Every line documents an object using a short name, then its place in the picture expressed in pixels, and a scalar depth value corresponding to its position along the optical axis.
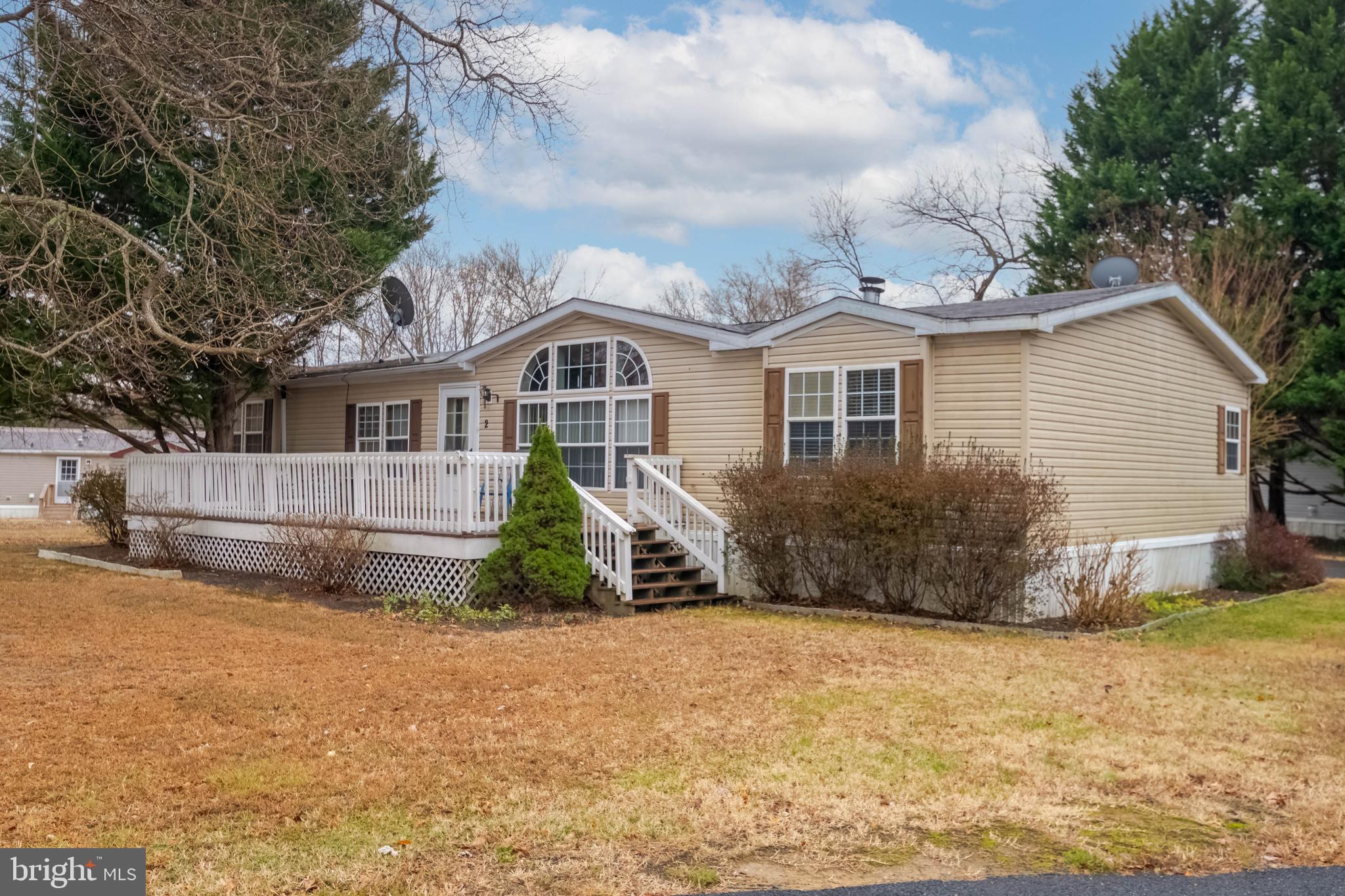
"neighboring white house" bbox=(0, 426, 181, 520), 39.07
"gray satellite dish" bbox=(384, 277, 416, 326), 16.52
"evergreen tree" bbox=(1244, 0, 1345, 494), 23.52
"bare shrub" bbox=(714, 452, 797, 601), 11.80
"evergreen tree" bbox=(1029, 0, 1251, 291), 26.94
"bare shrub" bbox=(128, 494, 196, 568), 15.42
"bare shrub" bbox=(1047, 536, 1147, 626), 11.11
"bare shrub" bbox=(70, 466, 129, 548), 18.19
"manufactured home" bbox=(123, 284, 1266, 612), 11.82
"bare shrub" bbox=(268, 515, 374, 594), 12.83
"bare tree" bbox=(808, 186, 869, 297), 34.44
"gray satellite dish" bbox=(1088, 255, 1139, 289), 15.09
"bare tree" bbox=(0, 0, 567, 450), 10.02
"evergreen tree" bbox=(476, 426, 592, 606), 11.46
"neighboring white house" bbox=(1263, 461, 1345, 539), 26.52
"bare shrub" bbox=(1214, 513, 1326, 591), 15.51
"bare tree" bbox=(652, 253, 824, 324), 39.09
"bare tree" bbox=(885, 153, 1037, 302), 32.41
